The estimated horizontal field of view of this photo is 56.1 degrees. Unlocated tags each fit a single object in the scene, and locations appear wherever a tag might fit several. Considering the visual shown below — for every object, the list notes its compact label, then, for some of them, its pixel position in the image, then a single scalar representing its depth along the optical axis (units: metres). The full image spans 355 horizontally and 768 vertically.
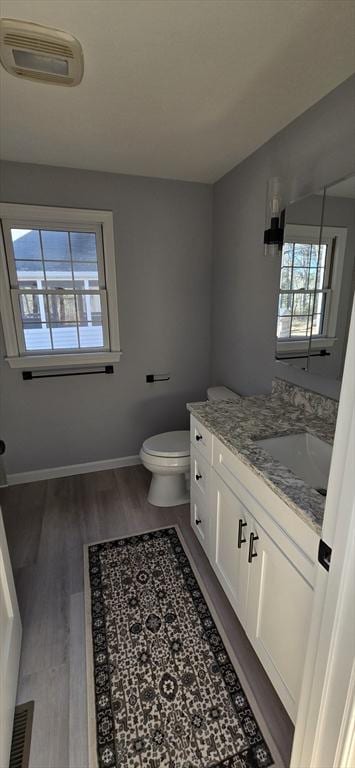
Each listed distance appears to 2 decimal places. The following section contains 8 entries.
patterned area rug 1.12
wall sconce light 1.74
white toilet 2.23
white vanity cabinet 1.00
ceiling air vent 1.13
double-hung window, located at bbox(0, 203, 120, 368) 2.35
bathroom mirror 1.43
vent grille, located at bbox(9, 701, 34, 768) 1.10
